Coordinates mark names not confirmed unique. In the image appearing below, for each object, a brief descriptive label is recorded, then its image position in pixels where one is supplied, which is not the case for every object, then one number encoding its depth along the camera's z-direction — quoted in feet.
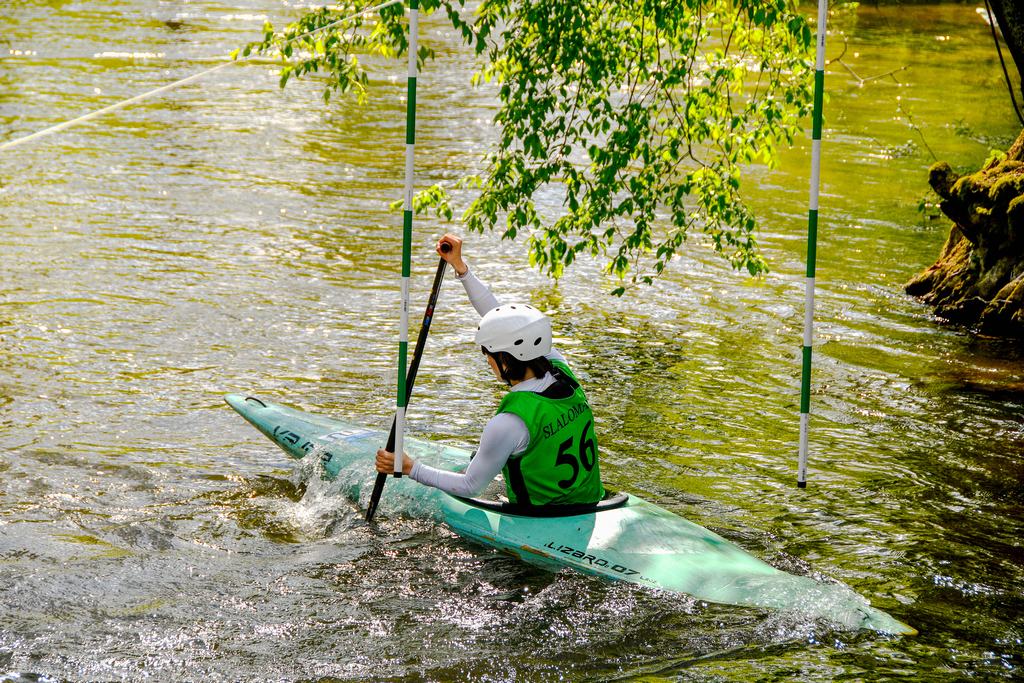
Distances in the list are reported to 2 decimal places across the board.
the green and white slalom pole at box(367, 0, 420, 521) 31.12
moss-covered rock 55.11
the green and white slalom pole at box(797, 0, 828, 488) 31.40
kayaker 29.78
